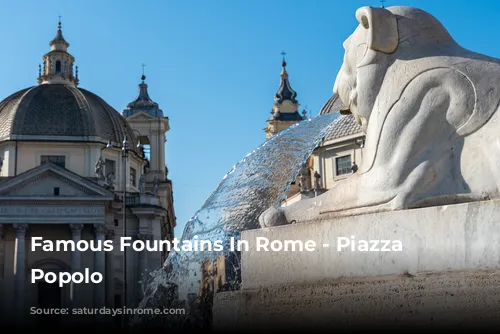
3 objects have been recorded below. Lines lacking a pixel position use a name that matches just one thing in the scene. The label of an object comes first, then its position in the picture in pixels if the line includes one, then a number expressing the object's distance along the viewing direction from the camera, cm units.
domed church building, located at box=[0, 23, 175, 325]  4950
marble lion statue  519
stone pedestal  447
